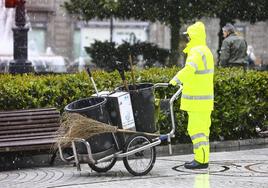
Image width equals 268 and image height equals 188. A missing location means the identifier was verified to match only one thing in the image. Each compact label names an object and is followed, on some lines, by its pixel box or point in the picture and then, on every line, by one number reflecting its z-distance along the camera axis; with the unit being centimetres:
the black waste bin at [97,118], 1802
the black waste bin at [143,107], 1891
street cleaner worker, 1945
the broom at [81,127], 1790
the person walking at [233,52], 2847
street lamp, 2907
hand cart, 1818
